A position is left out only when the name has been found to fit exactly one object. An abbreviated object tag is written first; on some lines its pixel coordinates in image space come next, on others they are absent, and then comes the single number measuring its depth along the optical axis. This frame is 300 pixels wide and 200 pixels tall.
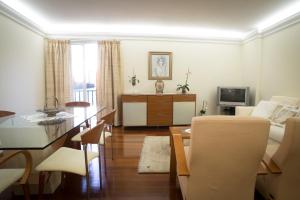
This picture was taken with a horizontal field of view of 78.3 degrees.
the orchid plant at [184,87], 4.71
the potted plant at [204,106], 5.08
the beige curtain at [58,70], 4.33
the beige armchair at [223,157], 1.17
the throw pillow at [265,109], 3.08
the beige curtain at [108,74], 4.51
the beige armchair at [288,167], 1.32
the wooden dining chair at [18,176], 1.26
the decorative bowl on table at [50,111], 2.15
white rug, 2.40
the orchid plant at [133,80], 4.68
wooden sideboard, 4.36
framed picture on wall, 4.75
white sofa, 2.03
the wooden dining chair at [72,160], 1.48
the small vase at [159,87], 4.70
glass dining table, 1.28
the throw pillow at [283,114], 2.76
